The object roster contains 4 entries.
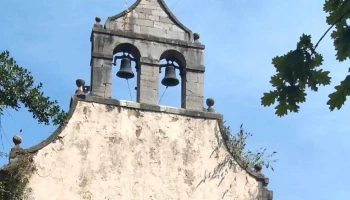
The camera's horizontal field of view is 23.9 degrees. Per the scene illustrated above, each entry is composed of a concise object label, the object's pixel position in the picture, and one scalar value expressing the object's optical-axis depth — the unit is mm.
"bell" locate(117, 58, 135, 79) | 12203
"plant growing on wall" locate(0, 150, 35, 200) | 10984
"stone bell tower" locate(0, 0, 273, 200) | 11312
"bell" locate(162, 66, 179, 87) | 12438
